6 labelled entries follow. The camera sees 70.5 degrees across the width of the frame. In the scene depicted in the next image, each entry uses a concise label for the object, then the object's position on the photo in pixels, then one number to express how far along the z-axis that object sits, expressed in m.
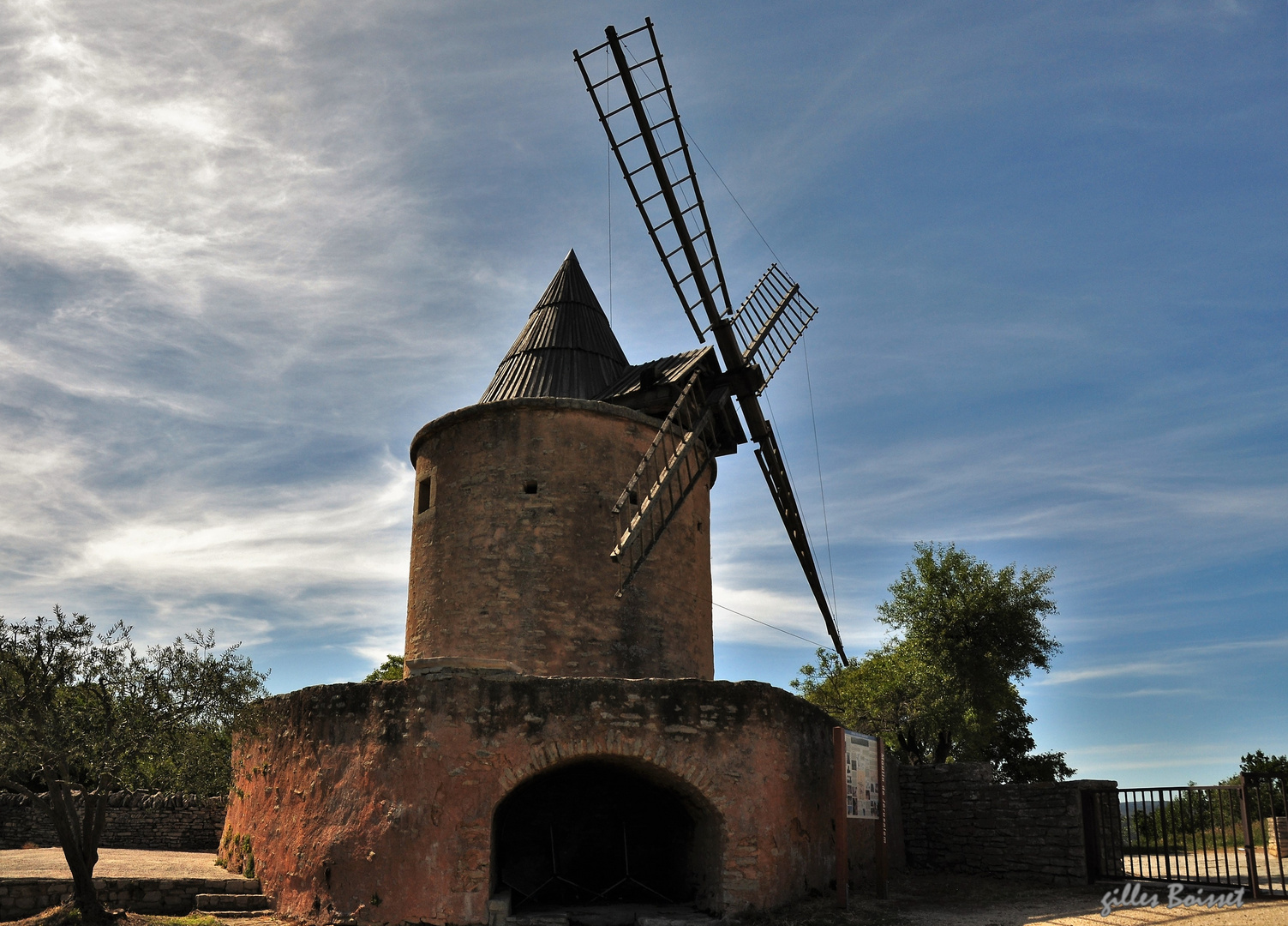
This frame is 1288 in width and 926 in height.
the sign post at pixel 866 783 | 11.45
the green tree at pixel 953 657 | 20.12
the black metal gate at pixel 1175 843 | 10.55
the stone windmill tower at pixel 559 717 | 9.88
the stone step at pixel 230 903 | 10.57
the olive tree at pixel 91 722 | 9.90
